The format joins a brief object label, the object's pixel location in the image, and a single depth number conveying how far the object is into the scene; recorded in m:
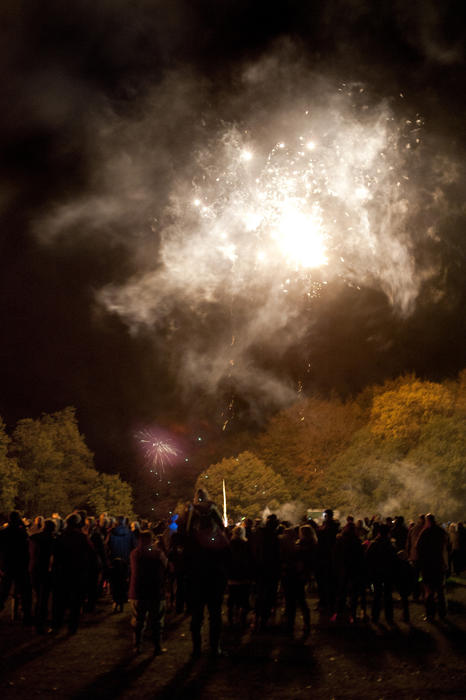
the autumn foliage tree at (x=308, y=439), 51.94
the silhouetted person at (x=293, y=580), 9.84
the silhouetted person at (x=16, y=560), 10.68
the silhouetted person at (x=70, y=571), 9.59
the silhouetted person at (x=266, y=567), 10.45
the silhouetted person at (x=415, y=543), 11.52
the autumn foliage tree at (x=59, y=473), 48.56
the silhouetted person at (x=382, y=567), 10.40
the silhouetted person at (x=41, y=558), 10.45
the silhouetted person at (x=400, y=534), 16.89
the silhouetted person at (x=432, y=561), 10.87
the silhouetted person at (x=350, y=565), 10.78
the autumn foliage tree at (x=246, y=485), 52.81
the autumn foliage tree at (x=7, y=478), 41.41
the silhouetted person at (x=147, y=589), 8.41
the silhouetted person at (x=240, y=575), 10.66
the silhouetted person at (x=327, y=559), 12.49
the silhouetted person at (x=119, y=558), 12.98
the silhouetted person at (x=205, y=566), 7.75
